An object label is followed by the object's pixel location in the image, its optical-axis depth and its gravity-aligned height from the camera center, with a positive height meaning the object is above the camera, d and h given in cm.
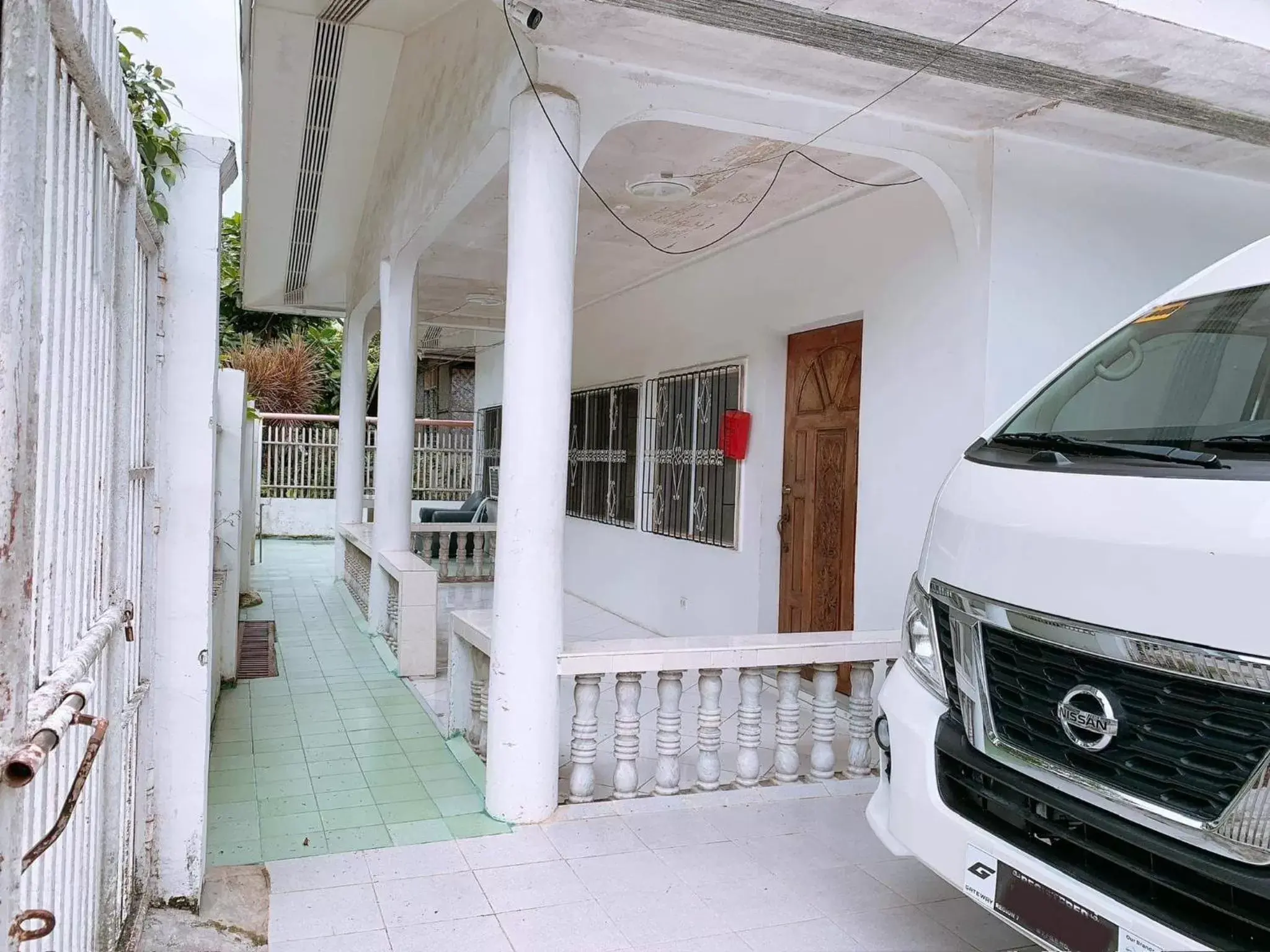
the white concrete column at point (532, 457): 345 -4
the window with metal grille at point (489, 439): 1315 +11
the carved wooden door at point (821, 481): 539 -15
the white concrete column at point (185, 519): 263 -24
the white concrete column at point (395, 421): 676 +17
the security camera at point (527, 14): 310 +148
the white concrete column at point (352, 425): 962 +18
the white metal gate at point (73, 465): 114 -5
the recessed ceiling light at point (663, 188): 519 +153
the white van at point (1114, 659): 166 -41
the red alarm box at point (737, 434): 612 +13
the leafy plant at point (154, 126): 245 +85
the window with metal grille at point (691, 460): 639 -6
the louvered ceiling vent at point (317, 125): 603 +255
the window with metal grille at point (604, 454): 809 -5
